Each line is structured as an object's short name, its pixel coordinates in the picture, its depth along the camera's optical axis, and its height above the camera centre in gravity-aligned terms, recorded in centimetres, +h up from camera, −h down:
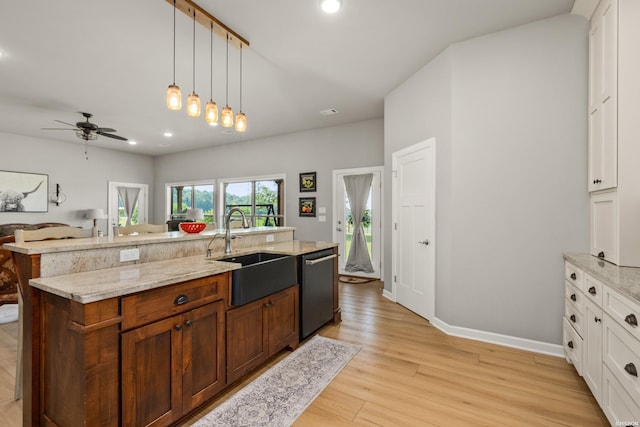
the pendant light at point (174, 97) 225 +88
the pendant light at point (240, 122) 272 +84
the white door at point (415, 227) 328 -17
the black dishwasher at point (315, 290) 268 -75
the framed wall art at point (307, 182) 583 +62
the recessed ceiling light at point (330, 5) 233 +166
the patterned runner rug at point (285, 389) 174 -122
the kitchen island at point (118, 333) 133 -63
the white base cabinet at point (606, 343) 135 -73
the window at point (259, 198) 636 +32
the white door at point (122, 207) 737 +13
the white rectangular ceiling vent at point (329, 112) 481 +168
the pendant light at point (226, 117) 258 +84
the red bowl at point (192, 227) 252 -13
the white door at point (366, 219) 525 -12
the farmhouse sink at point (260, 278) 200 -50
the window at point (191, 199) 732 +35
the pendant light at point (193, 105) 235 +86
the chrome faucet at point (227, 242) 254 -26
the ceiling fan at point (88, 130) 455 +129
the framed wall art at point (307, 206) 585 +13
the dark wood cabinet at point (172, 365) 144 -84
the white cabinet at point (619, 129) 192 +58
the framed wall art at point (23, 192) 575 +40
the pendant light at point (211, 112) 245 +83
